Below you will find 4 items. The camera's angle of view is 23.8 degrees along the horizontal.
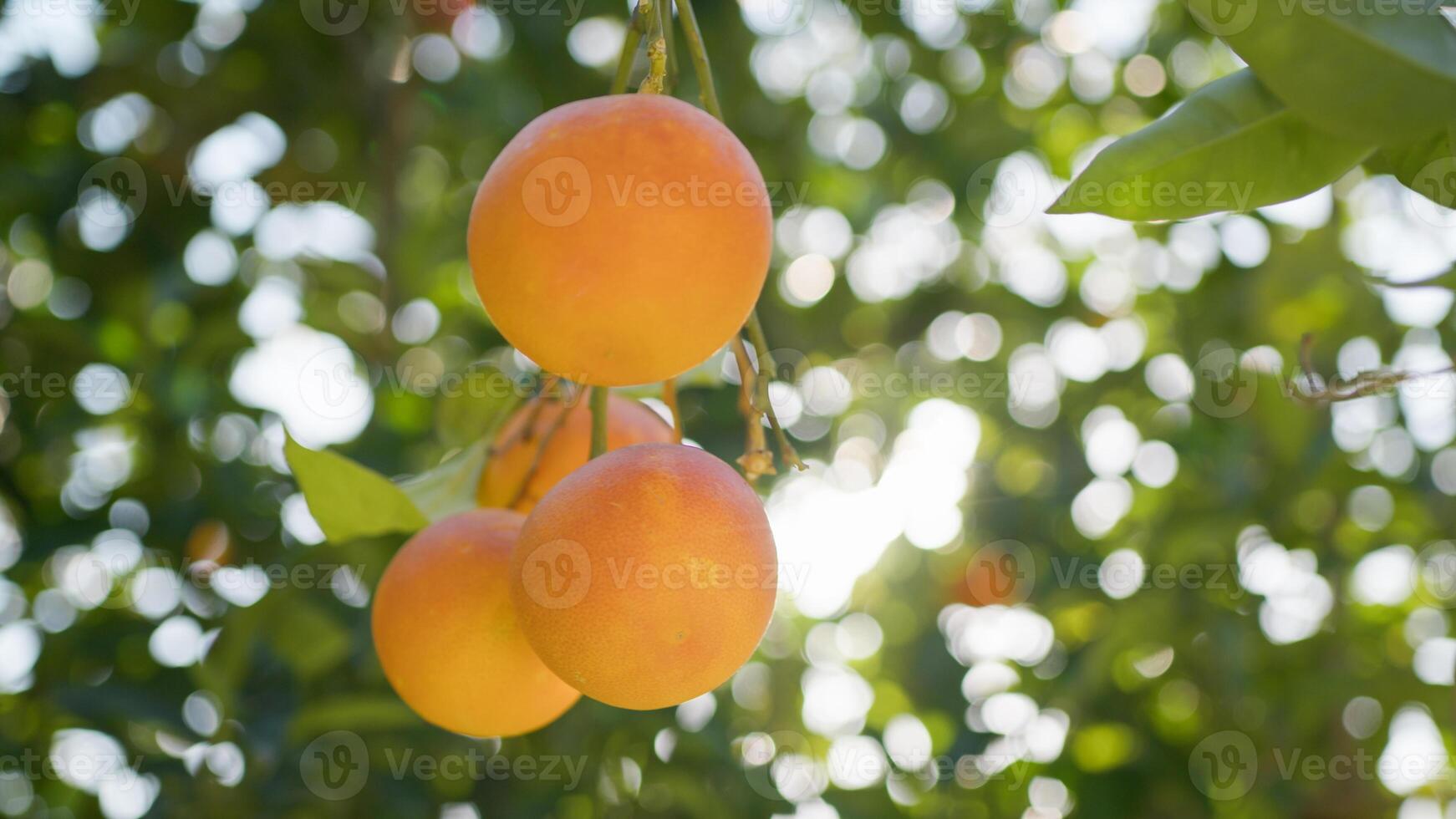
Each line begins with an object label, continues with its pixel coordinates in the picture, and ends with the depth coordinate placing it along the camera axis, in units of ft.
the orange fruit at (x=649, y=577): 2.64
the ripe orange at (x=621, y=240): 2.63
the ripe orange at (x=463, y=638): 2.83
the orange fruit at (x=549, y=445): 3.07
